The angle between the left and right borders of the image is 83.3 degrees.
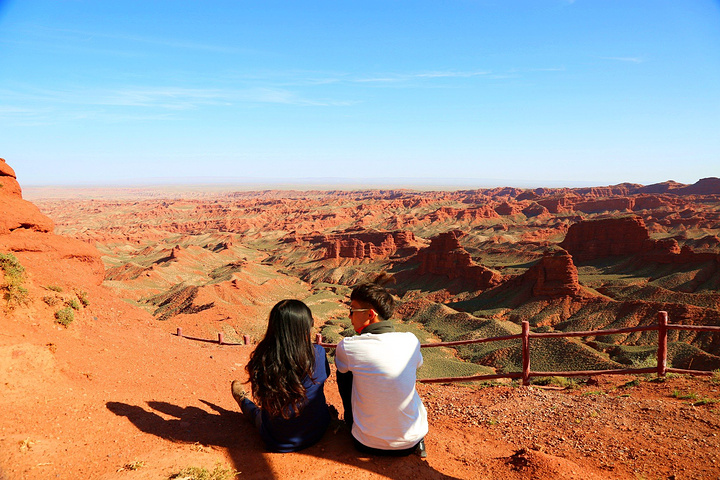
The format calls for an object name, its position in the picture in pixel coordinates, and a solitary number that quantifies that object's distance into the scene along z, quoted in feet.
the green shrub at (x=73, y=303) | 28.20
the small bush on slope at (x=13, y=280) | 24.27
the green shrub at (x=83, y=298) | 30.71
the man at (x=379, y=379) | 12.31
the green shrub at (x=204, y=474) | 12.02
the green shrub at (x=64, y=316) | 26.20
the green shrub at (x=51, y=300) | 26.63
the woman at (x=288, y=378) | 12.59
